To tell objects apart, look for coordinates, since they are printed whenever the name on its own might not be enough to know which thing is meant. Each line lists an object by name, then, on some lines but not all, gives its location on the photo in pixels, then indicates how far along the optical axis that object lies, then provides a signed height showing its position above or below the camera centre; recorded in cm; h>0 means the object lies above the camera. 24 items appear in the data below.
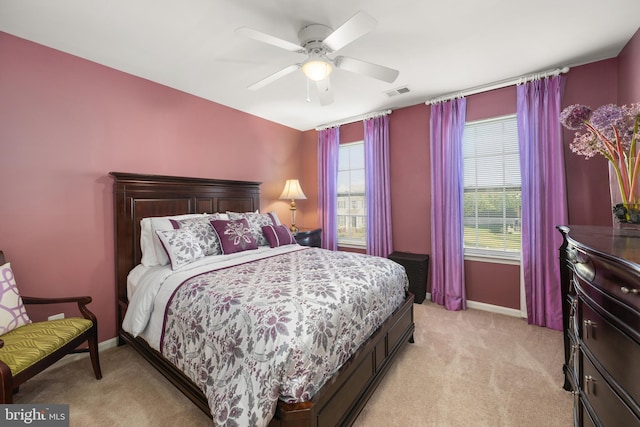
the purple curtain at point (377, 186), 389 +40
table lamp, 417 +36
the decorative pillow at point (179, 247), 226 -26
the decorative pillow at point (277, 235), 306 -25
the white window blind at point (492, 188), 308 +26
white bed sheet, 193 -59
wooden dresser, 84 -47
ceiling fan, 171 +116
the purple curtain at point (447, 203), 328 +9
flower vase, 163 -5
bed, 139 -88
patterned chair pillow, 176 -58
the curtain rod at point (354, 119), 389 +150
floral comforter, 125 -65
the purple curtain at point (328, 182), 445 +54
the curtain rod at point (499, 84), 268 +143
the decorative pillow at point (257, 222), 305 -8
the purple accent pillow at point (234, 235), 264 -21
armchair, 147 -79
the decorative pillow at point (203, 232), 252 -16
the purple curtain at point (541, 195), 269 +15
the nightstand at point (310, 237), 398 -37
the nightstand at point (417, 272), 346 -81
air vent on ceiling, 318 +150
